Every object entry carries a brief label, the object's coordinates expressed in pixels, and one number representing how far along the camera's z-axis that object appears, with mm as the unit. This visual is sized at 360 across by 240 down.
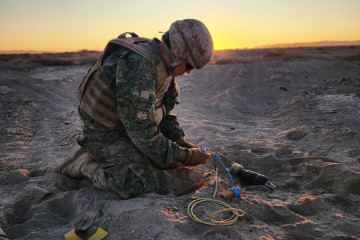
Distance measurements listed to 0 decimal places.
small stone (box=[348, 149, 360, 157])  3629
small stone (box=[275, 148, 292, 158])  3985
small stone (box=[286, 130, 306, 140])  4609
